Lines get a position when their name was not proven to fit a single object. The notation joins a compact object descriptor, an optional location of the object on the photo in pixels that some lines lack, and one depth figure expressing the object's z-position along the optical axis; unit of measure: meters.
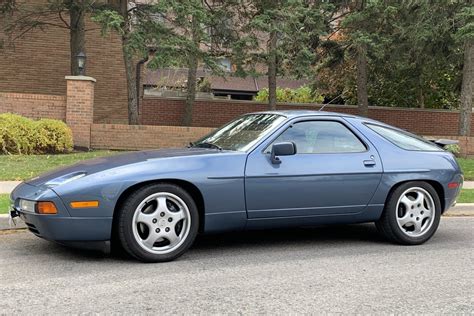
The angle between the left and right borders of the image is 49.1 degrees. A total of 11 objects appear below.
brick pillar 14.60
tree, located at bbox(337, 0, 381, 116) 16.30
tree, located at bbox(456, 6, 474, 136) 16.45
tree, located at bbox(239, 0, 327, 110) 15.30
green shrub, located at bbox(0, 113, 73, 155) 12.94
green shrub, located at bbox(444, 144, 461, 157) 14.64
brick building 21.89
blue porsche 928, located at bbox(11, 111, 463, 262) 4.61
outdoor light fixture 14.96
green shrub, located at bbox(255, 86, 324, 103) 25.48
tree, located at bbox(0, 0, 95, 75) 16.26
